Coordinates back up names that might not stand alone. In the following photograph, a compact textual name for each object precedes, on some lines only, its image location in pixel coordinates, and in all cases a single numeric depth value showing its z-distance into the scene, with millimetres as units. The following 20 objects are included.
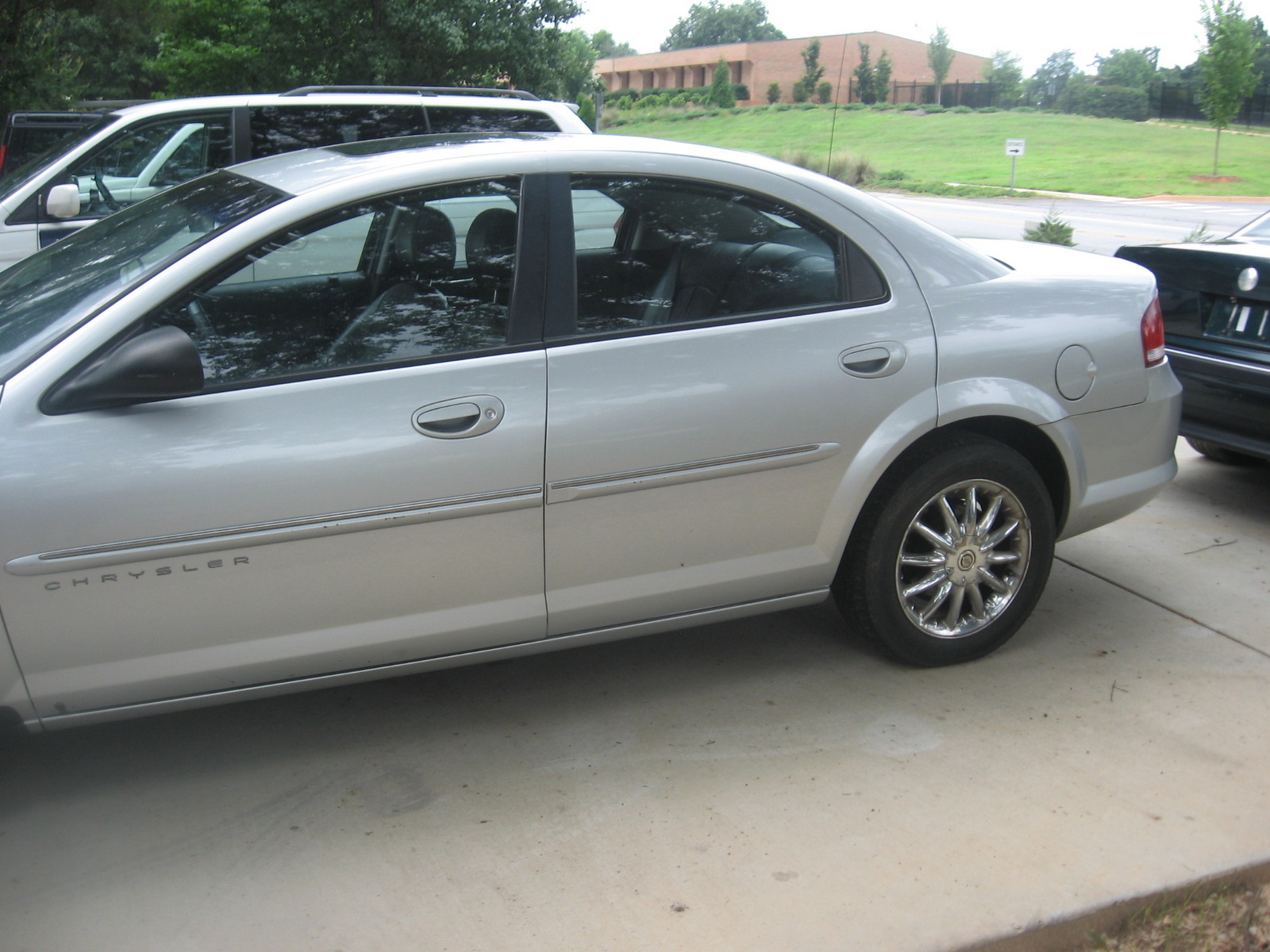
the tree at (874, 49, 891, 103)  59281
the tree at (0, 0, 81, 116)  21312
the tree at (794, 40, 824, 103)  61372
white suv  6480
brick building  67062
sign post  24594
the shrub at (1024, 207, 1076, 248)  10875
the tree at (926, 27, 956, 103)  64500
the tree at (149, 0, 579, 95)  20500
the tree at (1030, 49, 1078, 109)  84188
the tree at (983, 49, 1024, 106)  69325
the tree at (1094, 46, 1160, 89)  77375
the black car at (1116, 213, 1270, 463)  4770
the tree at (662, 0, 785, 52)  100250
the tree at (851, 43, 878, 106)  57219
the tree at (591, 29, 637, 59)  107875
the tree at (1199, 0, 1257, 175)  29938
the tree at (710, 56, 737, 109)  63656
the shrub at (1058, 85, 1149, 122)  65125
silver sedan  2738
